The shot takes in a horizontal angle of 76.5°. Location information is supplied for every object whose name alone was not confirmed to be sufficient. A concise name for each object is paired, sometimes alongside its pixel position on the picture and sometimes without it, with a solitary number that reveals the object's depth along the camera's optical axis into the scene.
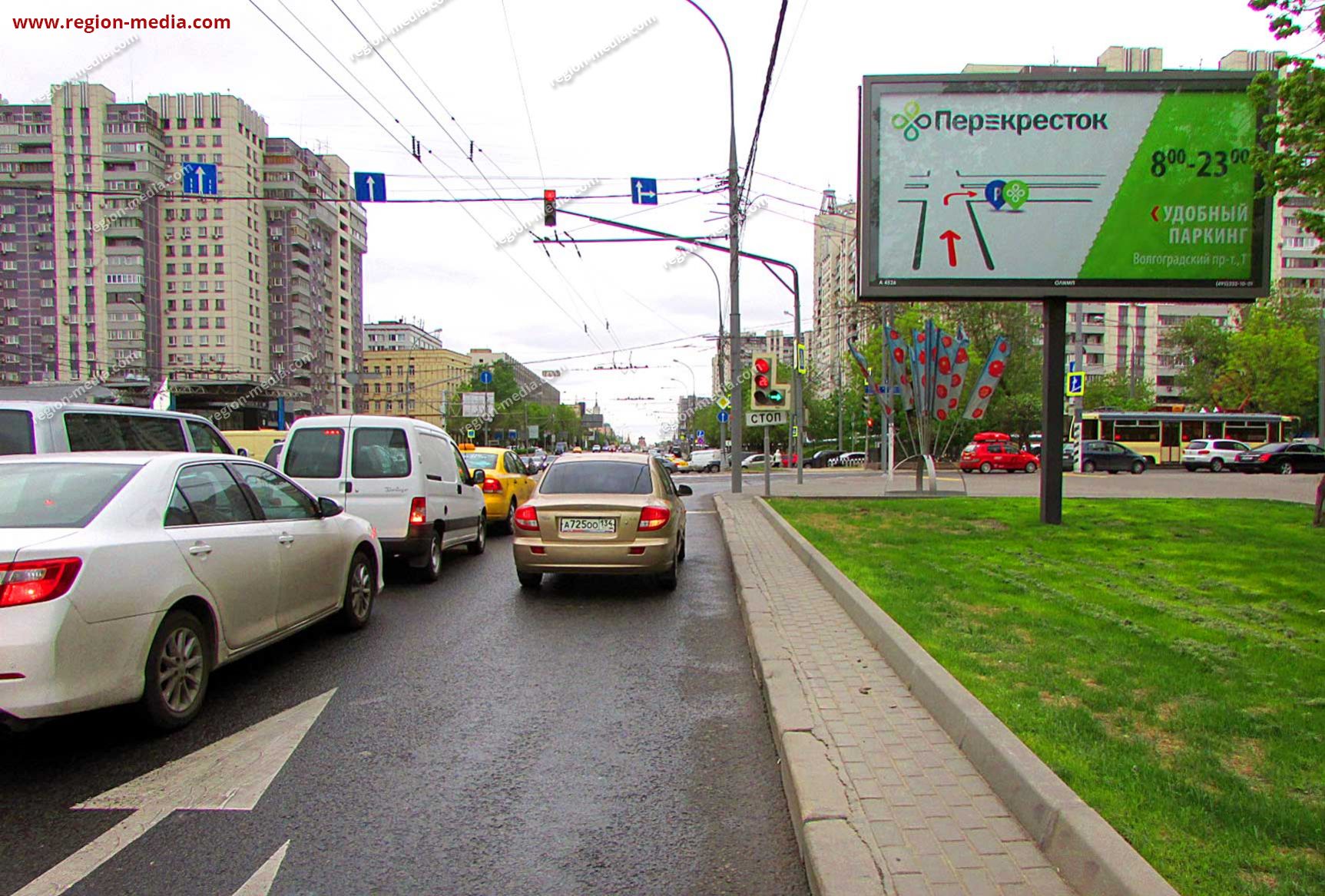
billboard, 12.40
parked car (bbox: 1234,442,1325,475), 37.75
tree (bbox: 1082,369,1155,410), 64.75
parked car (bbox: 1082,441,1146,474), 37.16
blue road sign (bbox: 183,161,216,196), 13.53
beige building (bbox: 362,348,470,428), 109.81
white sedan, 3.72
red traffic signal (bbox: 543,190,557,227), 16.16
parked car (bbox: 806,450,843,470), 57.41
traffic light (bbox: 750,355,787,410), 18.75
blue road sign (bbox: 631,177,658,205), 16.72
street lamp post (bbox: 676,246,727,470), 47.19
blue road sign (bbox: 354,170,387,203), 14.71
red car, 38.09
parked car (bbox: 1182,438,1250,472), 39.19
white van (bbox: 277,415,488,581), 9.11
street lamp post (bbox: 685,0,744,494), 20.27
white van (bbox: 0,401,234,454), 7.17
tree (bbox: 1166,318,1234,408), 64.44
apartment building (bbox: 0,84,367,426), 67.56
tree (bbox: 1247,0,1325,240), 8.66
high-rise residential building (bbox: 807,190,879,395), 90.62
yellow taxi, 14.30
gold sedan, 8.25
